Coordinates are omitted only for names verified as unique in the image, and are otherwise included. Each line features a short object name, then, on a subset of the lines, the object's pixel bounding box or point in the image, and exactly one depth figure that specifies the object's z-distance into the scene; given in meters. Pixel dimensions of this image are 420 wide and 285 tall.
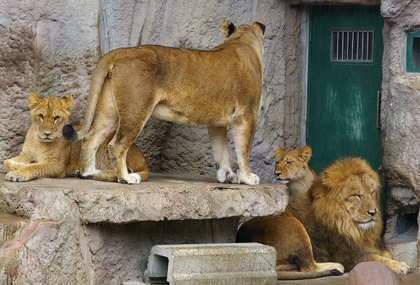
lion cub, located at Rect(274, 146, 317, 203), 15.86
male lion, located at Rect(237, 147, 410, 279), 15.05
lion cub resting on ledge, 14.03
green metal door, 18.14
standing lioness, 13.60
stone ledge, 12.27
